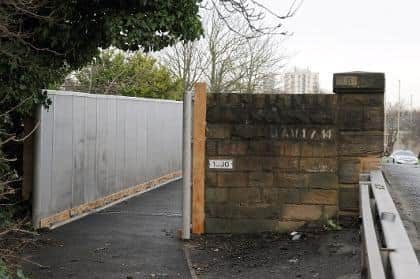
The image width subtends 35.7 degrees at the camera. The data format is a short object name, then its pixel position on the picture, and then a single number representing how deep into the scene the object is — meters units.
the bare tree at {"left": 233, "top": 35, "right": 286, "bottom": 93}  30.27
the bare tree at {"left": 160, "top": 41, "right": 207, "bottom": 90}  29.78
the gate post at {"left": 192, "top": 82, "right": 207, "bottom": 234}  8.96
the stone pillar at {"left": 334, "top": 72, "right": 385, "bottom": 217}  8.62
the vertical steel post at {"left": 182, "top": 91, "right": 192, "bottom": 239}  8.96
